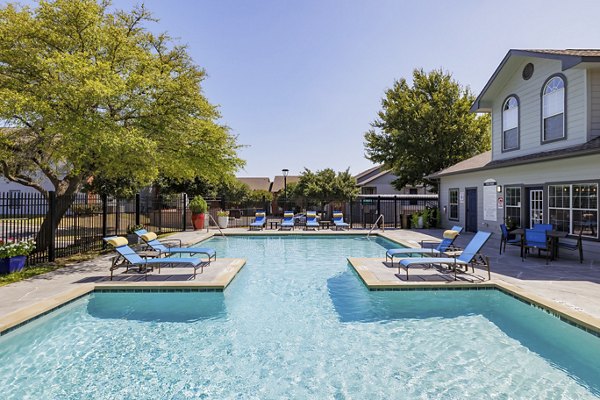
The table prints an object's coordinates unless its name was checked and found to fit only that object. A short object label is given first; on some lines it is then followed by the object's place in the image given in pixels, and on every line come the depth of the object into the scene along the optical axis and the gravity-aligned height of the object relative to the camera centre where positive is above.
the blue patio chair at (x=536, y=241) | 9.64 -1.06
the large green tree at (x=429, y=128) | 23.72 +5.45
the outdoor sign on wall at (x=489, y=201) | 14.80 +0.16
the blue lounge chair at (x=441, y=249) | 9.57 -1.30
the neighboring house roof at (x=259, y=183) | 57.01 +3.73
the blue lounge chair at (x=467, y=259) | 7.86 -1.30
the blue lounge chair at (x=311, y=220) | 19.75 -0.97
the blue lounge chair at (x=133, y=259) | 7.91 -1.33
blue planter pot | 7.98 -1.45
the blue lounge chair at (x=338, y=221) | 20.13 -1.02
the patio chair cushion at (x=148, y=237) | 9.99 -0.98
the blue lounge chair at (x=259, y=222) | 20.44 -1.09
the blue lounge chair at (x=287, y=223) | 20.39 -1.13
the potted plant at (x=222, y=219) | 21.20 -0.93
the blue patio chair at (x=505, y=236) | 10.94 -1.06
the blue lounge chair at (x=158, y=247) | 9.77 -1.32
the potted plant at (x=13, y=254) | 7.97 -1.22
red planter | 20.56 -0.99
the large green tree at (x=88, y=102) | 8.53 +2.89
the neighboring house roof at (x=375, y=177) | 36.69 +3.14
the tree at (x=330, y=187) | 29.27 +1.52
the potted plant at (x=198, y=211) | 20.44 -0.41
